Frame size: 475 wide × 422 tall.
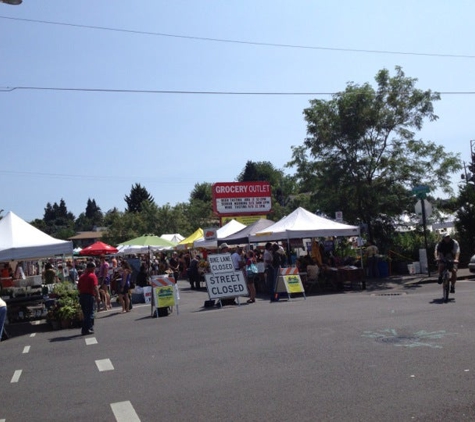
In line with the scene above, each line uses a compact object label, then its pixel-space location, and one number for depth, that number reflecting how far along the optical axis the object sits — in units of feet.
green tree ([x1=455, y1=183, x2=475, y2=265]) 91.76
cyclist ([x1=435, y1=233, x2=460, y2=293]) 53.47
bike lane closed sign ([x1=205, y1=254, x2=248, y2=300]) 60.39
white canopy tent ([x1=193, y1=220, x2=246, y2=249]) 108.68
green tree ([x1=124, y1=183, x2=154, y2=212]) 381.68
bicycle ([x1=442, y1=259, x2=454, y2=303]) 50.93
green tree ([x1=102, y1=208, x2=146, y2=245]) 256.73
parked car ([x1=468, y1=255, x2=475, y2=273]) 79.12
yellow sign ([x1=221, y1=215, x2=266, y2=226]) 133.18
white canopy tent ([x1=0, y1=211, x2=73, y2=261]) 58.29
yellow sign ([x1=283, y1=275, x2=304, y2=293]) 62.64
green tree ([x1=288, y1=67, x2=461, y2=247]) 88.43
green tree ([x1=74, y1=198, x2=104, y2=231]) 602.85
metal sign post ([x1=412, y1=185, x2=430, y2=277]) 79.05
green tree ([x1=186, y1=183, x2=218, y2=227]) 272.51
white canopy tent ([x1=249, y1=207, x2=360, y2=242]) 74.59
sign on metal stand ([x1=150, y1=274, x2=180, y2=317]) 55.72
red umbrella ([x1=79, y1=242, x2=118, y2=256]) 104.99
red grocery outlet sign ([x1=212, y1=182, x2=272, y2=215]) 128.88
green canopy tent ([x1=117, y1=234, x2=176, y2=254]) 113.09
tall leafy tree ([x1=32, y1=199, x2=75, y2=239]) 576.32
